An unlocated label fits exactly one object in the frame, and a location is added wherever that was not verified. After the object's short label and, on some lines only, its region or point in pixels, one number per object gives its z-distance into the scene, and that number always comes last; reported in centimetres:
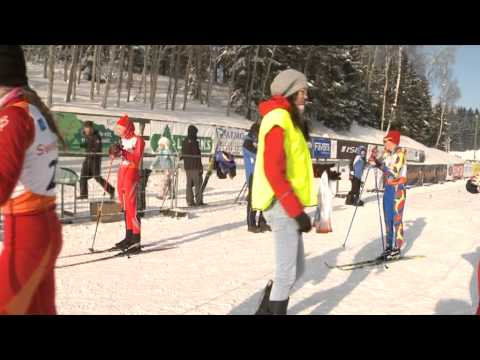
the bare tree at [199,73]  3497
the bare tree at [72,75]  2675
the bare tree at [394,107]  4328
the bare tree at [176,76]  3121
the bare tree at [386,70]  4572
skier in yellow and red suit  593
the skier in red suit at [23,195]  170
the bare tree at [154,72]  3023
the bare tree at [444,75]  4875
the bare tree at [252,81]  3418
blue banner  2227
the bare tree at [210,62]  3475
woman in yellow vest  277
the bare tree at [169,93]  3234
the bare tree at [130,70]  3131
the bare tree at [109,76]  2706
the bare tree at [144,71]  3072
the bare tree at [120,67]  2914
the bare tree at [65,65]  3387
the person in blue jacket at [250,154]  770
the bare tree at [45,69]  3414
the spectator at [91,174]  911
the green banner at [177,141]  1581
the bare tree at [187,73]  3234
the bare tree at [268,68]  3472
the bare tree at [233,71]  3359
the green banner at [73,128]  1293
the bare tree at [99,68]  3121
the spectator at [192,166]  1076
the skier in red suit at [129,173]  581
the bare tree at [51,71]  2320
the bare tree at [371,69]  5078
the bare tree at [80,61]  3631
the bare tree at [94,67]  2983
